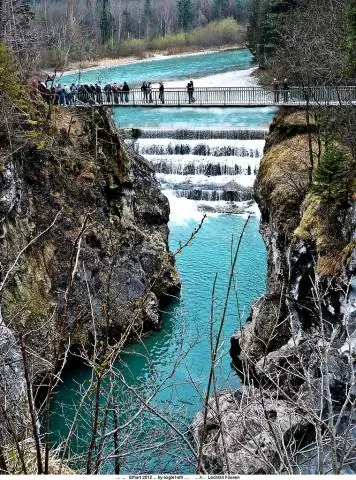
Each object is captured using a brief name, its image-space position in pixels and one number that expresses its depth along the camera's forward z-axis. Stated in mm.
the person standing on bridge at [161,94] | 31688
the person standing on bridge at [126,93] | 31156
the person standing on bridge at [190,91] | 32125
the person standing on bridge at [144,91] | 31812
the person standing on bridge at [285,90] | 25050
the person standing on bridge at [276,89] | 26189
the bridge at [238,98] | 21447
